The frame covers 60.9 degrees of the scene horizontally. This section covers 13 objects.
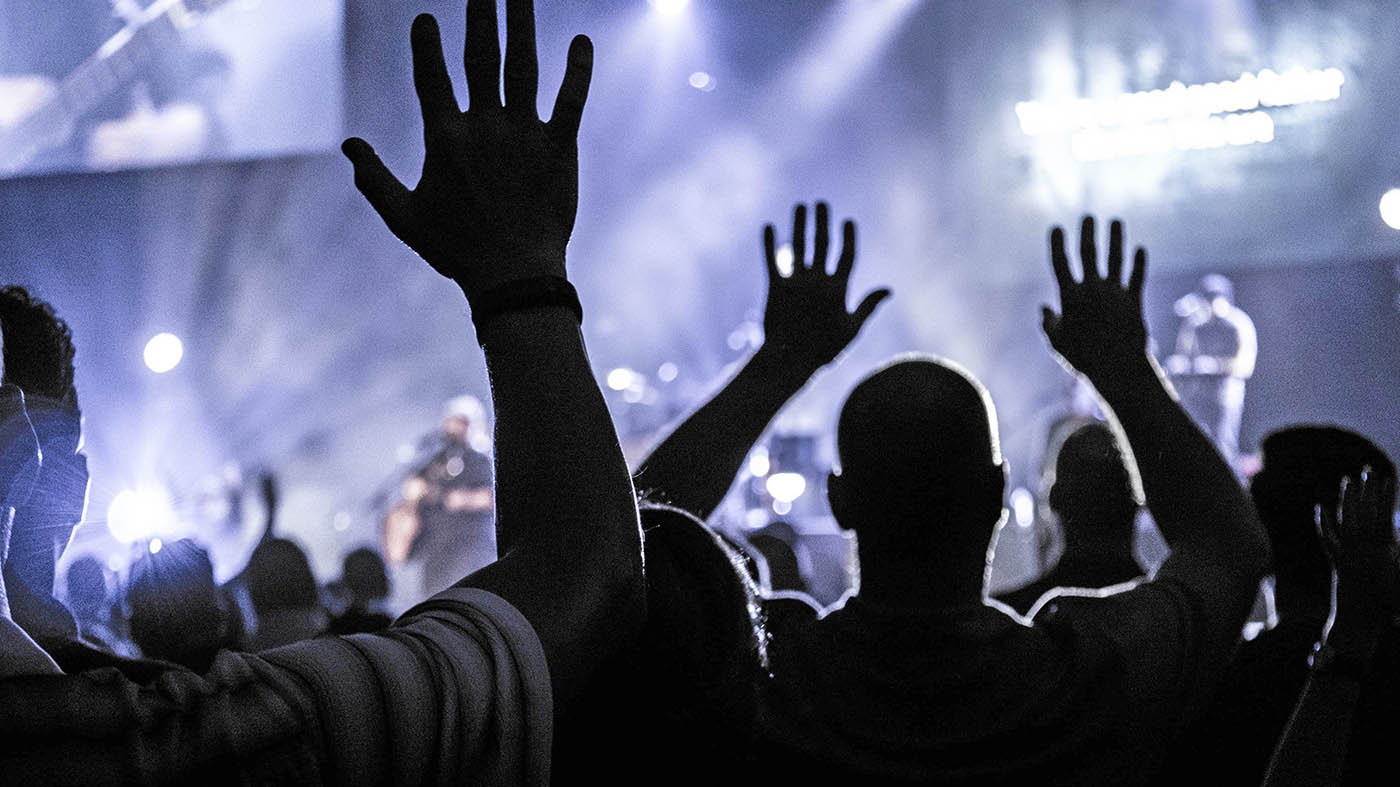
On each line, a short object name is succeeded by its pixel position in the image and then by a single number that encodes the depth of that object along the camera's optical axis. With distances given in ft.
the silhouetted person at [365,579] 15.34
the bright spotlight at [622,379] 41.96
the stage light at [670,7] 40.24
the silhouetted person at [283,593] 12.02
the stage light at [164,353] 33.09
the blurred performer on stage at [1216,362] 35.73
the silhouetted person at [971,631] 4.75
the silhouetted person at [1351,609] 5.24
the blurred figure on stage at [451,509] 26.13
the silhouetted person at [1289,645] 6.24
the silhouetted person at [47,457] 5.10
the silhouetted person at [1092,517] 8.48
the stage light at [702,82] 42.78
